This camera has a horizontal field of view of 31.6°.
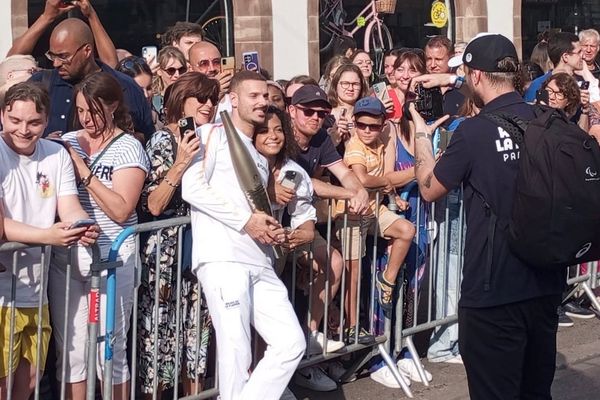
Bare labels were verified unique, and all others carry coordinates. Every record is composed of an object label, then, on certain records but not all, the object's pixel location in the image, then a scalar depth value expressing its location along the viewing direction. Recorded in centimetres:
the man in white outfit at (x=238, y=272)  511
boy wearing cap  651
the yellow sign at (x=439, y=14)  1623
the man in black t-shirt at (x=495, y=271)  458
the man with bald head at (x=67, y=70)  599
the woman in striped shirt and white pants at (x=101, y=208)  530
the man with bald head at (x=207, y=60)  713
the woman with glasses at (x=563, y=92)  810
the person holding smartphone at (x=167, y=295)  564
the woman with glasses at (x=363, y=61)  916
